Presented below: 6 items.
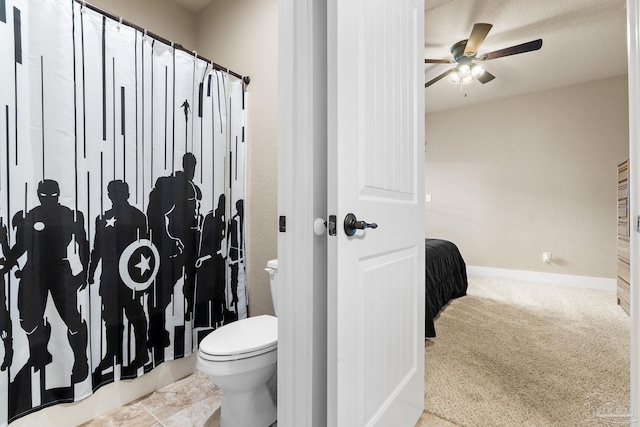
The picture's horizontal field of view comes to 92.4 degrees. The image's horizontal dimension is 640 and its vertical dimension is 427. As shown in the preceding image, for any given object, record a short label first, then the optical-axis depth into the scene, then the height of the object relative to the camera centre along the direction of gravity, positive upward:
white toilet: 1.26 -0.67
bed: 2.42 -0.66
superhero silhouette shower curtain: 1.26 +0.04
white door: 0.89 +0.00
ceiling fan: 2.43 +1.37
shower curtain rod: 1.44 +0.94
